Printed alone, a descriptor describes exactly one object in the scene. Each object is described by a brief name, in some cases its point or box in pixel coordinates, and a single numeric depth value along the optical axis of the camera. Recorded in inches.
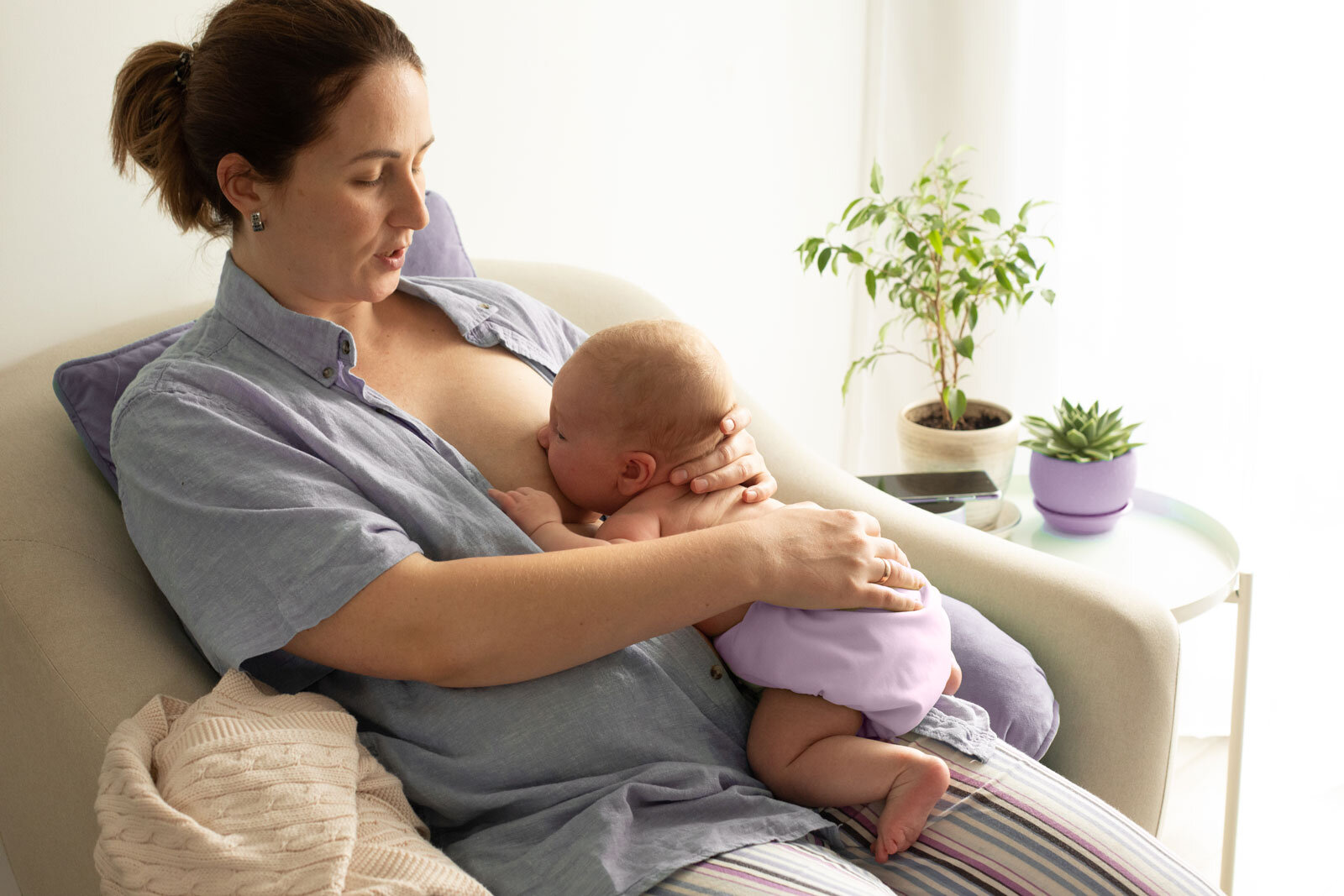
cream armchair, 47.5
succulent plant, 77.4
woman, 45.1
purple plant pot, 77.7
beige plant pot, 81.4
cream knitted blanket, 39.4
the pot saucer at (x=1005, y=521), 80.8
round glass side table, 72.5
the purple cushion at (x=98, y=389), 53.5
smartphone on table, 76.6
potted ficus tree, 81.4
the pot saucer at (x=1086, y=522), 79.5
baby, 47.9
